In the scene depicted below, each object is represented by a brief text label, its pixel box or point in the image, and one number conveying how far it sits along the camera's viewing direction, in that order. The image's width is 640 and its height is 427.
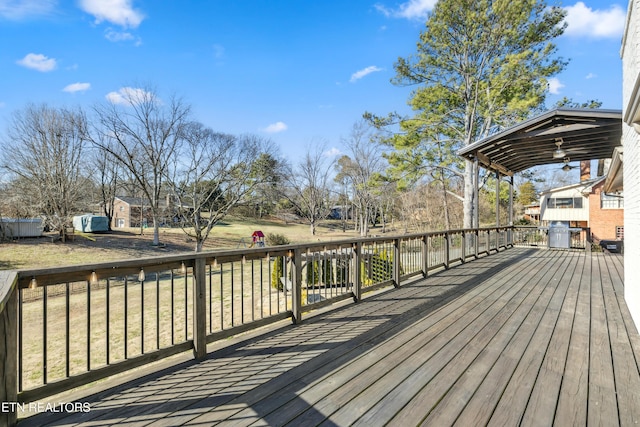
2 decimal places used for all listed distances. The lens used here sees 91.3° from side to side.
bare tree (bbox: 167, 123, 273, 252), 18.03
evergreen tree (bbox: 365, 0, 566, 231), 11.77
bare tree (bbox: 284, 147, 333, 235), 29.91
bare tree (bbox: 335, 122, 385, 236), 23.75
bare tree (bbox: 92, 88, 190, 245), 16.11
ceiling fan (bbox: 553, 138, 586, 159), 7.69
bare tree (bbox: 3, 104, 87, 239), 17.28
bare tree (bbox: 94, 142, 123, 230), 25.44
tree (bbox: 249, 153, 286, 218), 19.66
